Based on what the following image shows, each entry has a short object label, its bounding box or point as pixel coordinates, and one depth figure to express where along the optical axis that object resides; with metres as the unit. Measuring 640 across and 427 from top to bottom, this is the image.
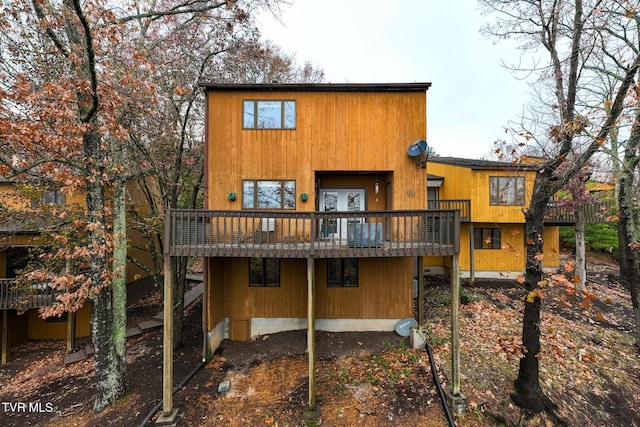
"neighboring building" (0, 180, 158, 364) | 7.79
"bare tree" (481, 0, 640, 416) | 5.53
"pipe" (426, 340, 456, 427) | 5.42
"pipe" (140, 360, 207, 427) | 5.54
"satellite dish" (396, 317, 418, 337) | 8.23
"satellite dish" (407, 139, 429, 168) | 7.96
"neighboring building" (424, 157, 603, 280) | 13.09
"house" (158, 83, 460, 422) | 8.27
